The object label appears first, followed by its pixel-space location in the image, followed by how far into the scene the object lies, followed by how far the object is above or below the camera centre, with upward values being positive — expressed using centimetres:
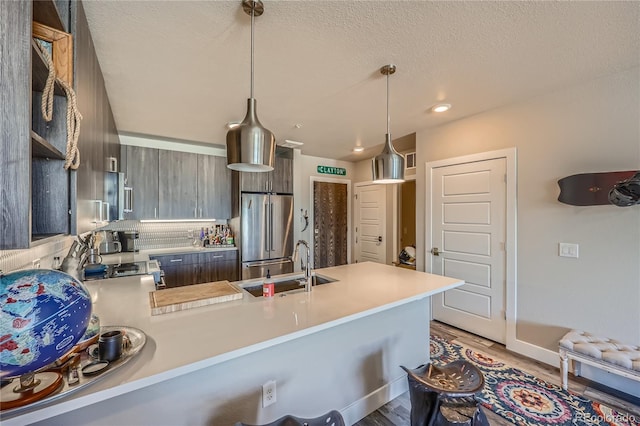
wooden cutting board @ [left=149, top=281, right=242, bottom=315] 146 -51
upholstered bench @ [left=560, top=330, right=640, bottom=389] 182 -101
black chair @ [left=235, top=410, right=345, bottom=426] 114 -90
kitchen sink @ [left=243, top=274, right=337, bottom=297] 206 -58
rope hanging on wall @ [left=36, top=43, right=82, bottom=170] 102 +34
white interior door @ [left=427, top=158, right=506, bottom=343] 282 -33
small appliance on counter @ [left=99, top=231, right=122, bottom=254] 348 -40
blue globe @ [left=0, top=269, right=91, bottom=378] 66 -28
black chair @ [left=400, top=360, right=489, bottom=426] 132 -97
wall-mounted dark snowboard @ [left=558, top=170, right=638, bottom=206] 207 +22
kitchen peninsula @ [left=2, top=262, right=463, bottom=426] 102 -75
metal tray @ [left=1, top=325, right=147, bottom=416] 79 -54
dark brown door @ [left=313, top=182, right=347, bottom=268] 525 -22
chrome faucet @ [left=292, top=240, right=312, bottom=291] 187 -43
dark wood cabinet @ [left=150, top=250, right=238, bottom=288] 370 -80
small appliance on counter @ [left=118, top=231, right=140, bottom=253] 367 -38
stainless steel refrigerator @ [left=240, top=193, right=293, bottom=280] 411 -33
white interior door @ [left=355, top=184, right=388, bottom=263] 504 -21
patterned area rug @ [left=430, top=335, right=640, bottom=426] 181 -140
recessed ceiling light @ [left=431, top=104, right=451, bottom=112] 269 +109
